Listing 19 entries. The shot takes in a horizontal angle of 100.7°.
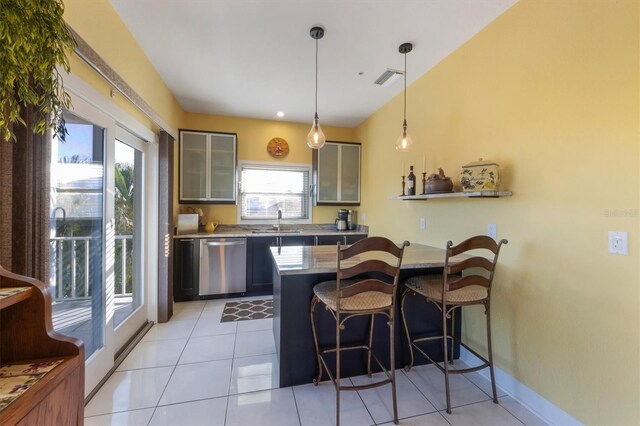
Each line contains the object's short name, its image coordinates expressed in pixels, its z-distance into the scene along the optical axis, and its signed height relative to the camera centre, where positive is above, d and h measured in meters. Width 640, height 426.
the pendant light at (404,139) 2.34 +0.65
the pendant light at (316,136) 2.26 +0.66
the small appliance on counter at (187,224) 3.69 -0.18
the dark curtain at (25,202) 1.09 +0.04
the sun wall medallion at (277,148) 4.37 +1.06
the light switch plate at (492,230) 2.03 -0.14
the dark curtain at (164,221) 2.93 -0.11
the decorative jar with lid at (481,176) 1.91 +0.27
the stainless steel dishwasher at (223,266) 3.64 -0.76
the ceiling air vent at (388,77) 2.76 +1.46
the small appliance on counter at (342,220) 4.46 -0.15
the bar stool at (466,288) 1.72 -0.52
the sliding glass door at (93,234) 1.67 -0.17
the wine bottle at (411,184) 2.81 +0.30
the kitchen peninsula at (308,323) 1.92 -0.85
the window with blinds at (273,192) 4.39 +0.34
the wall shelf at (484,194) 1.87 +0.14
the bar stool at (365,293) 1.53 -0.51
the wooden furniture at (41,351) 0.82 -0.48
